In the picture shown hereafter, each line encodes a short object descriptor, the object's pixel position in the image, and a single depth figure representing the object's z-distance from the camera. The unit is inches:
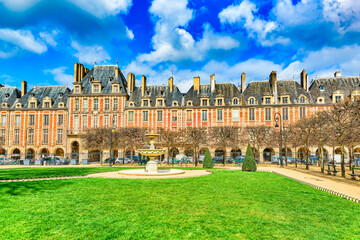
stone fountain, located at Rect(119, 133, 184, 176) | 657.0
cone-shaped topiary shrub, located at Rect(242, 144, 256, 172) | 747.4
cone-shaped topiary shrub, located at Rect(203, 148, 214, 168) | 886.9
